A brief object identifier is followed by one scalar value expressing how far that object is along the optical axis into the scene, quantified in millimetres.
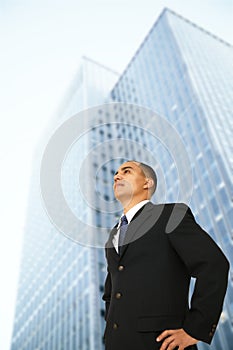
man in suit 2260
